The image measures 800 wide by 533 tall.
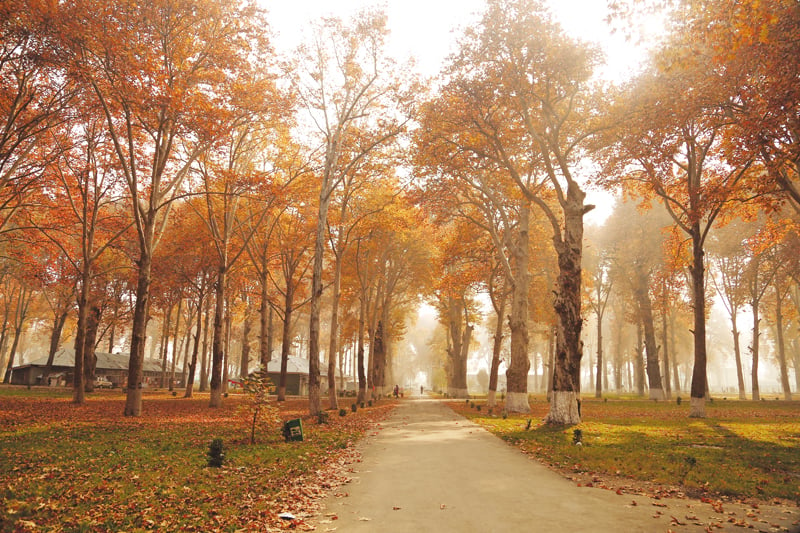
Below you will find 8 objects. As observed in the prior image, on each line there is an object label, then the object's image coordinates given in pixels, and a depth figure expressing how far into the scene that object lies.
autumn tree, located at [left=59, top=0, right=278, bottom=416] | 13.77
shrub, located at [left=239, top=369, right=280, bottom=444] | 10.23
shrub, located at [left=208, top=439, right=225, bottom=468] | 8.23
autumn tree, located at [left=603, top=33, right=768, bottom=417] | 14.48
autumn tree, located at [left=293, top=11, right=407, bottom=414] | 20.23
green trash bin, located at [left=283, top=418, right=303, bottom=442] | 11.60
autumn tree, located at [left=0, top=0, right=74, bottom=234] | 12.75
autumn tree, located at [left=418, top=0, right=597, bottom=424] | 14.98
